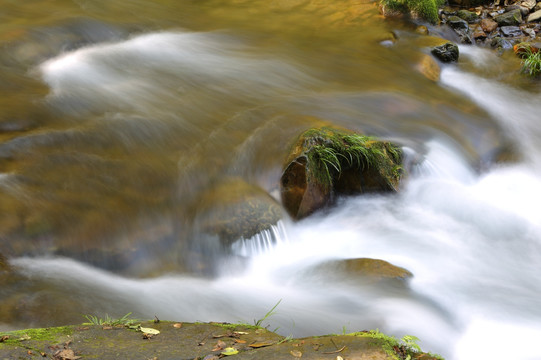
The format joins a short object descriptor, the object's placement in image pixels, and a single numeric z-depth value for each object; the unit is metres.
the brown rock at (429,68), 8.15
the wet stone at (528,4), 10.11
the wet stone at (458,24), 9.70
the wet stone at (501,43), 9.17
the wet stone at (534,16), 9.85
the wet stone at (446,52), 8.59
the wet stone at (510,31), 9.59
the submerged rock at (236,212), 4.89
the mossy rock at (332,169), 5.31
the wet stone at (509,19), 9.81
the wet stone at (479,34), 9.56
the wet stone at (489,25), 9.72
